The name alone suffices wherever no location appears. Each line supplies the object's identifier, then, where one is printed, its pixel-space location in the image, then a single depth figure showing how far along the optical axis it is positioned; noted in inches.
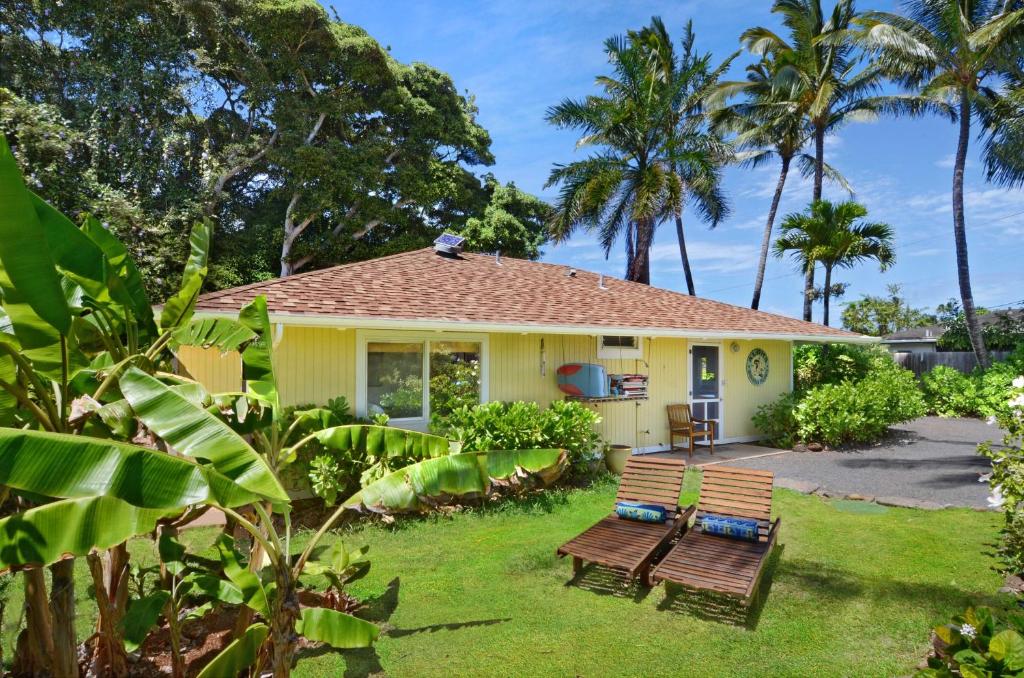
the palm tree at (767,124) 1021.8
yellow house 371.6
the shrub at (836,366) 685.3
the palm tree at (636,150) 864.3
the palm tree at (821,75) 960.3
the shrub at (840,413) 549.6
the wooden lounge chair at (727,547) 211.2
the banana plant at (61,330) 96.7
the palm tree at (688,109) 877.8
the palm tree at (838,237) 799.7
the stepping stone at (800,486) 389.1
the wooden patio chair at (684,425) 518.1
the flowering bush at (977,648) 120.0
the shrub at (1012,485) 204.4
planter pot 447.8
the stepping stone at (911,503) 343.9
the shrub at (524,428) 363.6
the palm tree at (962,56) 761.6
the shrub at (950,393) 798.5
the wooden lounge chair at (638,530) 233.6
